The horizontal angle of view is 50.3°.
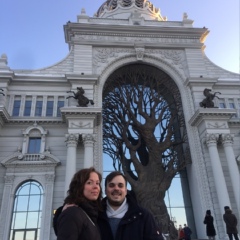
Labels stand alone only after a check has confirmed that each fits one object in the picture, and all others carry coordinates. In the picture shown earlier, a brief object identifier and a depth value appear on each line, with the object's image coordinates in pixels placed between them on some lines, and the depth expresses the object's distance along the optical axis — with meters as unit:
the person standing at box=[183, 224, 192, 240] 14.63
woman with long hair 2.57
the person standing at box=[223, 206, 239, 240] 11.81
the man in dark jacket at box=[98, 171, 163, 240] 2.96
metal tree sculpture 17.77
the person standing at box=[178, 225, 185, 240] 15.19
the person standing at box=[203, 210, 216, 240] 13.75
